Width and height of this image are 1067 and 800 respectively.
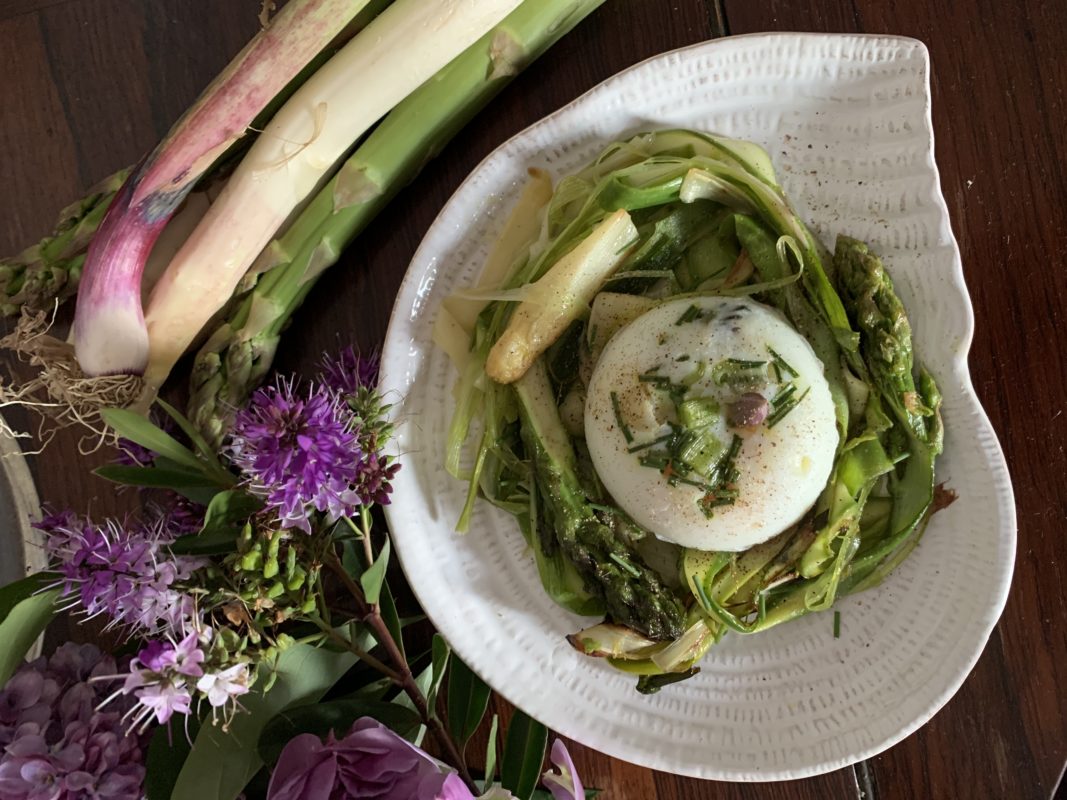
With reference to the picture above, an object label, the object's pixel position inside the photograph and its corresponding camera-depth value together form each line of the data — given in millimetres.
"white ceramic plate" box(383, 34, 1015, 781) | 301
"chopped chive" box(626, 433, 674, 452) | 293
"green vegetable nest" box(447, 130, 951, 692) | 306
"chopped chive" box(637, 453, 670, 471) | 293
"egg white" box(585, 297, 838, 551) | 292
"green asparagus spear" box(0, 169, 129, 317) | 322
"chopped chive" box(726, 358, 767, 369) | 291
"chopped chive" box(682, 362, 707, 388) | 292
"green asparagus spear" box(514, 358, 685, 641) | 312
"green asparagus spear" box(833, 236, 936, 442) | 300
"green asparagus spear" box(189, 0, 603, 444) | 316
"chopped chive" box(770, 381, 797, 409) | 291
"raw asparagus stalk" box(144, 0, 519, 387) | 306
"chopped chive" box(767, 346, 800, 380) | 293
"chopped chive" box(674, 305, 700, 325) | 302
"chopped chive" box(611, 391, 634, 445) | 298
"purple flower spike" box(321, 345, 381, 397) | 327
